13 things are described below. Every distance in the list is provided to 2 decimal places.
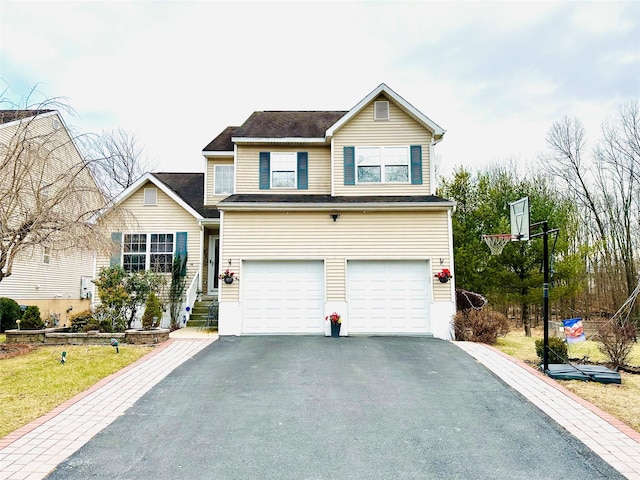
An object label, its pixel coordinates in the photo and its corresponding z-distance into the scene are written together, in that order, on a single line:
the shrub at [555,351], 8.73
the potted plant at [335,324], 12.01
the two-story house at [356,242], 12.39
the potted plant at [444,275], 12.24
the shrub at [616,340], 8.92
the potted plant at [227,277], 12.29
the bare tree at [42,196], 9.48
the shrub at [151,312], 11.54
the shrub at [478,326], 11.85
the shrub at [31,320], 10.98
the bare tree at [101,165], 10.62
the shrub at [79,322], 11.50
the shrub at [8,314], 14.52
